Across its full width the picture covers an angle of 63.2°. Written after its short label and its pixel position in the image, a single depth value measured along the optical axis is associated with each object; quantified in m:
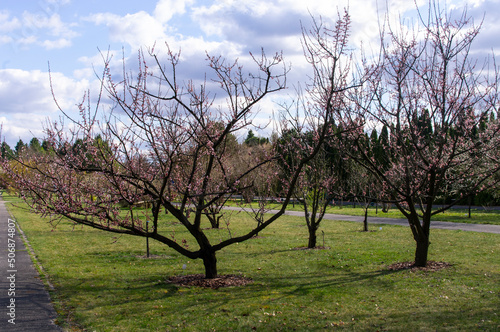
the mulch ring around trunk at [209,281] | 7.64
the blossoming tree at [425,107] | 8.57
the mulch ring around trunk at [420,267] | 8.88
